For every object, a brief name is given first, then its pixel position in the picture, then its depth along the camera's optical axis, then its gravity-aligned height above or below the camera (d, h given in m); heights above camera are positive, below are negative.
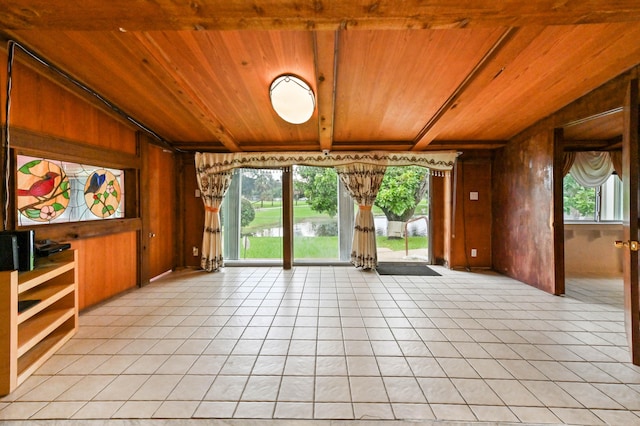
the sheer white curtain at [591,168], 4.08 +0.74
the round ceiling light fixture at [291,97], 2.30 +1.10
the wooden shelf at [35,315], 1.55 -0.72
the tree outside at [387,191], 4.81 +0.46
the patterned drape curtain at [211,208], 4.35 +0.14
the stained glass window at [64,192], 2.21 +0.26
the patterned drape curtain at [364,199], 4.34 +0.28
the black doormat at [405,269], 4.17 -0.93
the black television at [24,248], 1.68 -0.20
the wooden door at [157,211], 3.67 +0.08
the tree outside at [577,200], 4.45 +0.24
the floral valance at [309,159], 4.32 +0.96
